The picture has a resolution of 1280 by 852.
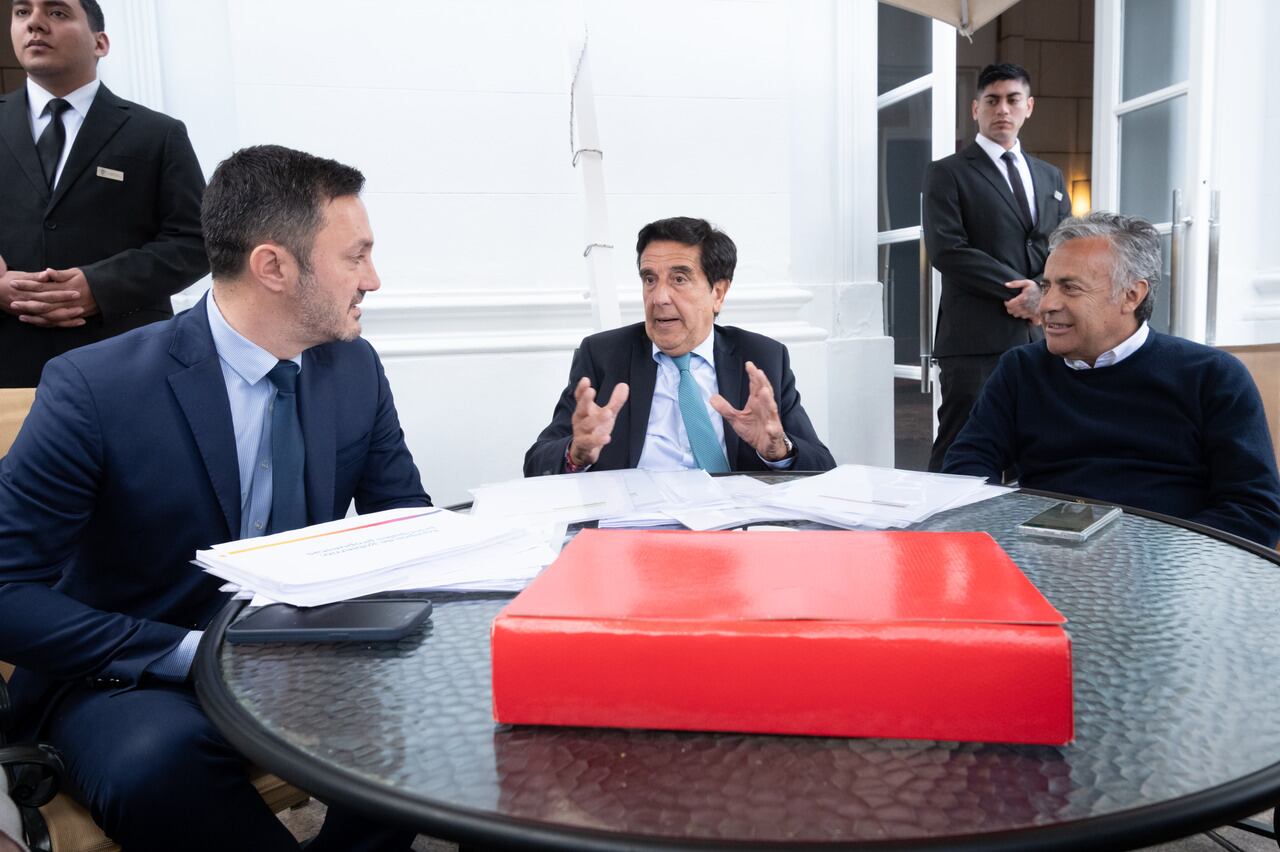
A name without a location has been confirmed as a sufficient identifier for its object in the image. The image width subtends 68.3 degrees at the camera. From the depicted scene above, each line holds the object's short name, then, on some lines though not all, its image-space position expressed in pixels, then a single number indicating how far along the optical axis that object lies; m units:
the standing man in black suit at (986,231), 3.39
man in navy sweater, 1.85
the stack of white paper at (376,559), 0.98
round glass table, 0.57
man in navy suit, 1.11
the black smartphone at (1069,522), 1.23
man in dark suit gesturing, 2.31
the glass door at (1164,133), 3.32
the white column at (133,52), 2.84
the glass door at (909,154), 4.03
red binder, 0.61
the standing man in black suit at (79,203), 2.27
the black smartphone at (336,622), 0.89
